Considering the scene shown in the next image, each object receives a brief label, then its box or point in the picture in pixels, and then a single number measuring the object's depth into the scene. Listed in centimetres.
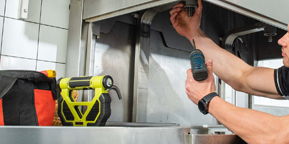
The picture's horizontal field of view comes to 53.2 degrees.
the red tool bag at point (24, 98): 85
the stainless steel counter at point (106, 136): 74
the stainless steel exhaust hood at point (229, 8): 113
